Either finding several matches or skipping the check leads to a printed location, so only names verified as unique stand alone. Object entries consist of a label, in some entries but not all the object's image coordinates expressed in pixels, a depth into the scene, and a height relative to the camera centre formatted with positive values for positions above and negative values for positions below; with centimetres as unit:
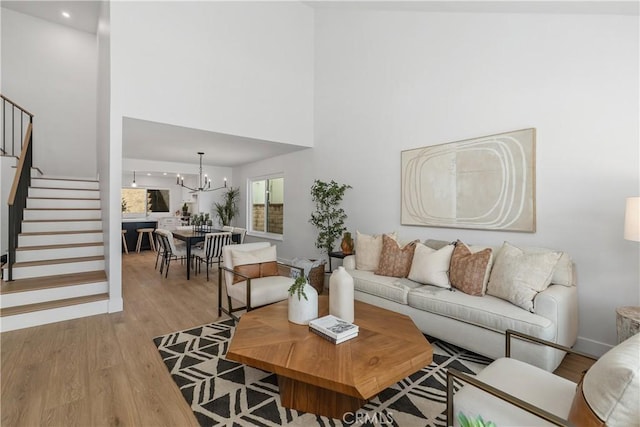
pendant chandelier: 796 +70
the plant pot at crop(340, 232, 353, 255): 444 -48
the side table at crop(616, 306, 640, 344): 201 -74
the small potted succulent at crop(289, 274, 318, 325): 217 -68
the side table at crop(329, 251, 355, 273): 446 -65
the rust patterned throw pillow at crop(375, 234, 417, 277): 337 -54
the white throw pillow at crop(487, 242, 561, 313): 240 -52
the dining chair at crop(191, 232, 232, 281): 498 -58
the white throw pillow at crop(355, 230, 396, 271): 368 -50
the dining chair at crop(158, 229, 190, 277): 501 -70
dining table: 516 -47
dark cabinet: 801 -67
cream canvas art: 306 +34
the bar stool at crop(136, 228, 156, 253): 806 -69
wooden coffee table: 153 -83
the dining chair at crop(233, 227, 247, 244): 565 -42
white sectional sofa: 221 -85
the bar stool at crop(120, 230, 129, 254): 774 -89
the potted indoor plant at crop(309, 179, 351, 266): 484 -4
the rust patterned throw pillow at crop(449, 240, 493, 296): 272 -54
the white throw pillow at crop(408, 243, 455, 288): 298 -56
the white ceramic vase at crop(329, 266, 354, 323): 221 -62
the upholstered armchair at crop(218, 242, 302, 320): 309 -76
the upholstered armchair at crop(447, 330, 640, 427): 93 -72
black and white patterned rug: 179 -124
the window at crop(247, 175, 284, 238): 677 +13
